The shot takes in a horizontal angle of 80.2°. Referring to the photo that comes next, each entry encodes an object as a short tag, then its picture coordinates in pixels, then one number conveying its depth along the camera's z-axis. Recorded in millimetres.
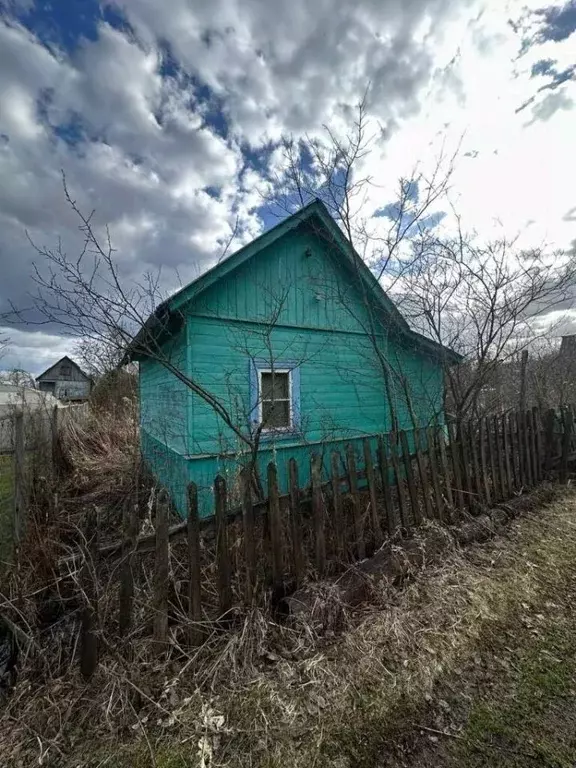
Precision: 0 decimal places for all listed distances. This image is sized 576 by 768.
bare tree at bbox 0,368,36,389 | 14059
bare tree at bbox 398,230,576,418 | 5453
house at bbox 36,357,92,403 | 54656
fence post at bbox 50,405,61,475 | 7834
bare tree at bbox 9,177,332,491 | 3564
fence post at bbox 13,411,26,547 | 3771
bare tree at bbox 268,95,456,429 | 4906
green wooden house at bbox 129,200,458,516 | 5777
